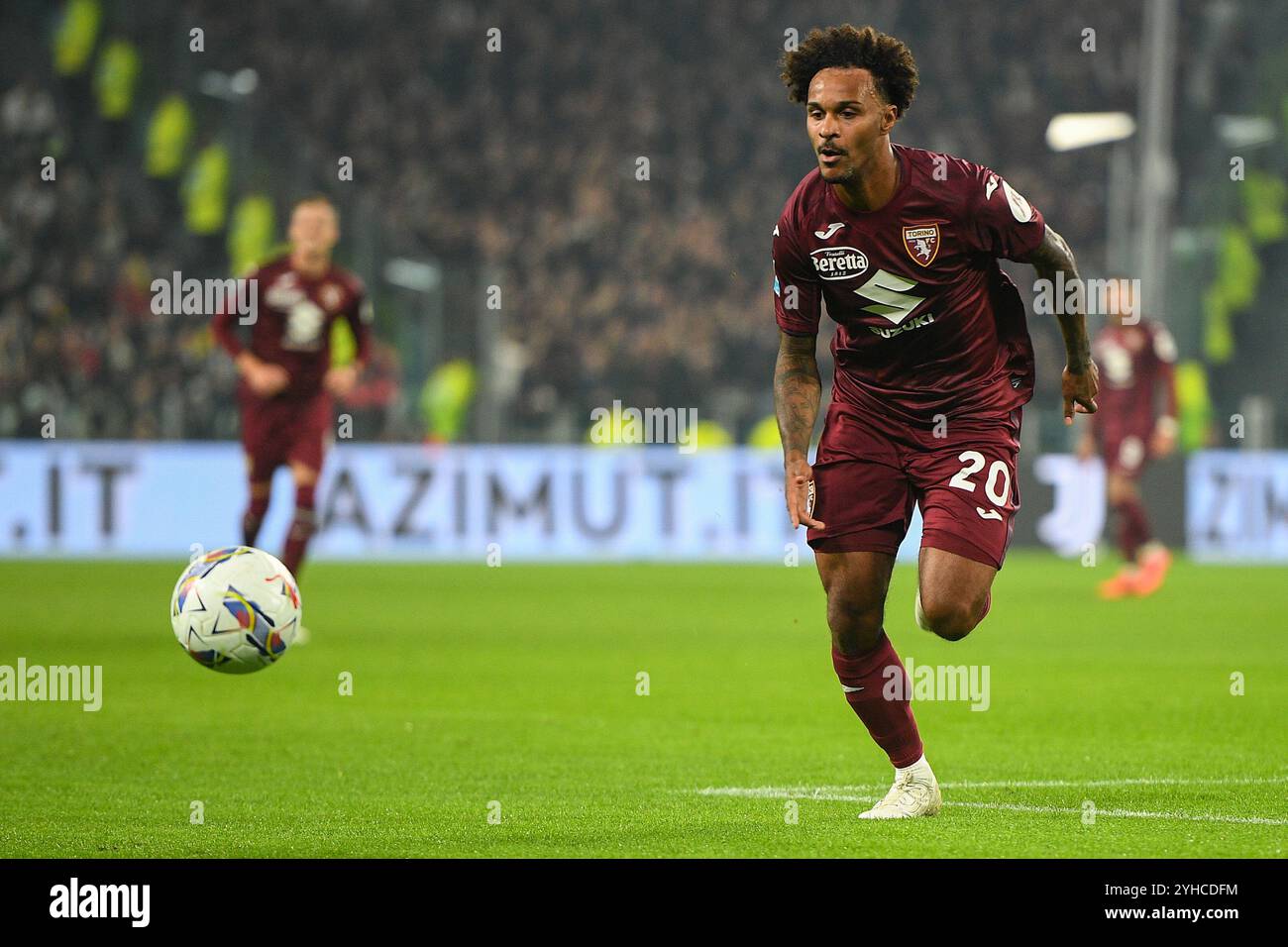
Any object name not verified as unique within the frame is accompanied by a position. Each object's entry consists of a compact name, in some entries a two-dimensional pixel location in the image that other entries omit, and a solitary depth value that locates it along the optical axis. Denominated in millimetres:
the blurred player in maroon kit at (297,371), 11781
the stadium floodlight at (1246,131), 24252
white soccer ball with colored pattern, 6730
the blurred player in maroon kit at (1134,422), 15578
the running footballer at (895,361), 5570
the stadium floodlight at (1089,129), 24391
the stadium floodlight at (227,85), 22297
